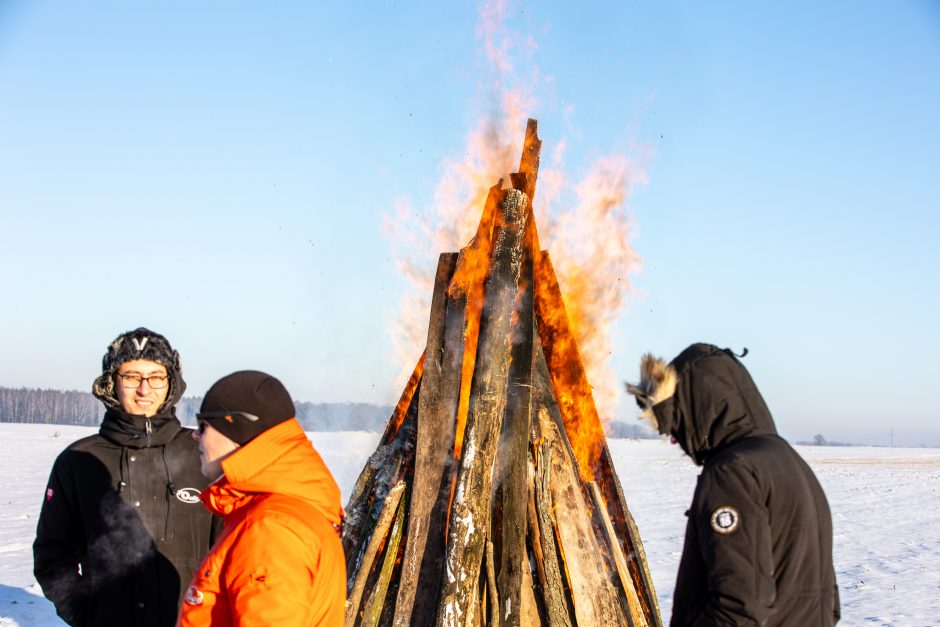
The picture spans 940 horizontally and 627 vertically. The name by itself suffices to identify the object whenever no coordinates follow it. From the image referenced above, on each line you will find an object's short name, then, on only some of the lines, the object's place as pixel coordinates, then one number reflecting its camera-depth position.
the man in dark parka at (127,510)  3.57
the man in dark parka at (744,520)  2.58
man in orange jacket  2.26
